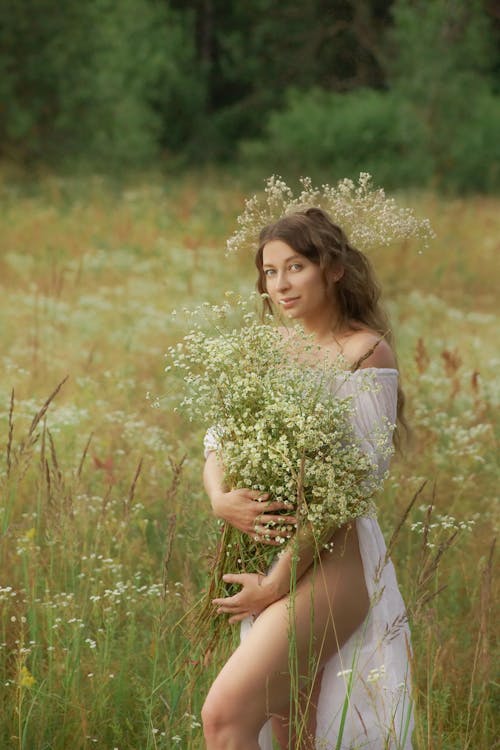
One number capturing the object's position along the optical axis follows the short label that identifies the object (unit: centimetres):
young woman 456
